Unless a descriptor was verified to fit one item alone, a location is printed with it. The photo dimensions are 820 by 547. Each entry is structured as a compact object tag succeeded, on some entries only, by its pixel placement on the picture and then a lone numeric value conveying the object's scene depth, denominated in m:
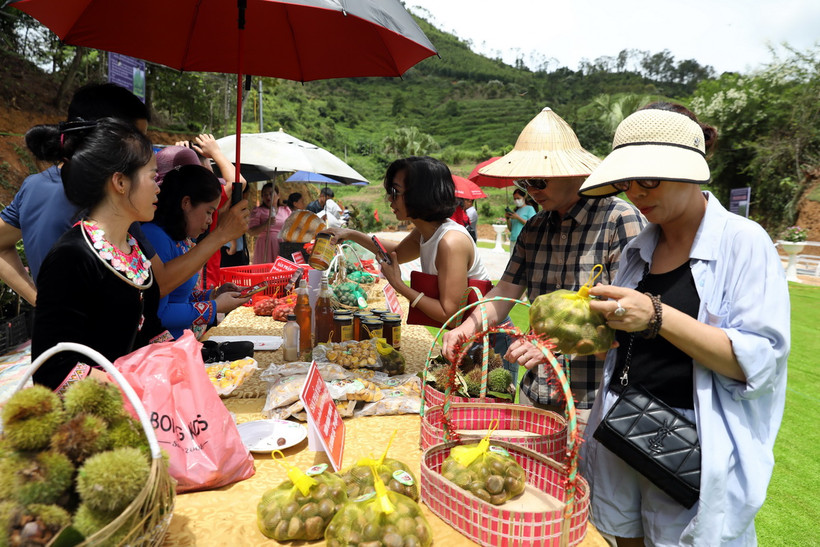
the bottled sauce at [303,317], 2.61
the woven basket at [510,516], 1.18
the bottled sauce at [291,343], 2.60
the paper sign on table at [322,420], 1.55
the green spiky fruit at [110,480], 0.94
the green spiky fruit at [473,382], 1.92
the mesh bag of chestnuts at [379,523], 1.11
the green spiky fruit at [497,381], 2.07
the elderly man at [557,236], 2.03
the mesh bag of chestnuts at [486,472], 1.36
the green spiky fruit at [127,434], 1.05
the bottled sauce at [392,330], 2.77
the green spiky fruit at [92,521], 0.92
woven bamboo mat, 2.26
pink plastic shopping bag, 1.32
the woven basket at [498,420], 1.69
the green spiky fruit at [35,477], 0.92
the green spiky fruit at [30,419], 0.97
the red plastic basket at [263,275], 4.02
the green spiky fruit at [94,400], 1.04
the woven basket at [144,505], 0.93
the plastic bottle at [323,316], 2.74
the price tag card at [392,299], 3.05
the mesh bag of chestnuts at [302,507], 1.25
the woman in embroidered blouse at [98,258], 1.41
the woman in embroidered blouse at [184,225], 2.39
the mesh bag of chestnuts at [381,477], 1.35
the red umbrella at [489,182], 8.40
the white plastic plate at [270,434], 1.73
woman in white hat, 1.26
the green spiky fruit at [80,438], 0.99
